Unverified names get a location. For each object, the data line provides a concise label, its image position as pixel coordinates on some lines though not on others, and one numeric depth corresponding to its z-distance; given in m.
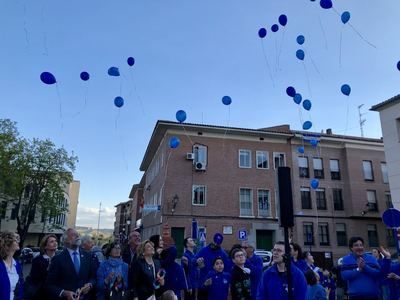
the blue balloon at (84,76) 10.43
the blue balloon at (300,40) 11.27
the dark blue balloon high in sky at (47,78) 9.27
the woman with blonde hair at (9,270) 4.42
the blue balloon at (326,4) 9.47
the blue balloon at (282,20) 10.67
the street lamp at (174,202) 27.23
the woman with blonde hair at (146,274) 5.32
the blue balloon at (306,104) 12.62
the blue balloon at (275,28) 10.78
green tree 30.25
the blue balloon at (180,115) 15.02
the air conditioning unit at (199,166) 28.27
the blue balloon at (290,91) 12.62
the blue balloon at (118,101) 11.95
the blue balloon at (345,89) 12.11
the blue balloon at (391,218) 6.16
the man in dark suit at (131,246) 7.01
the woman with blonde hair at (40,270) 5.26
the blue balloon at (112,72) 11.44
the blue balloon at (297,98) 12.71
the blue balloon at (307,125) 14.61
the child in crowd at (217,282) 6.28
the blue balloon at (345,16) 9.97
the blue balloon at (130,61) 11.34
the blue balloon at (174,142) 19.16
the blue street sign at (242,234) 20.98
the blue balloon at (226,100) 14.28
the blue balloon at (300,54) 11.48
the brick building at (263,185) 27.95
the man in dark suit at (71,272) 4.99
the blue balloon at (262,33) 11.23
